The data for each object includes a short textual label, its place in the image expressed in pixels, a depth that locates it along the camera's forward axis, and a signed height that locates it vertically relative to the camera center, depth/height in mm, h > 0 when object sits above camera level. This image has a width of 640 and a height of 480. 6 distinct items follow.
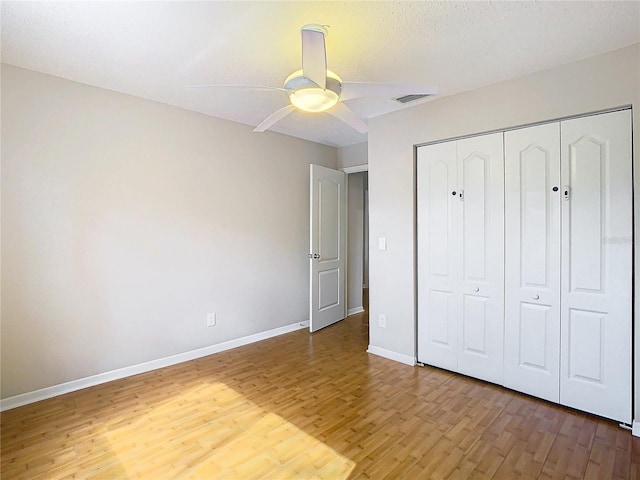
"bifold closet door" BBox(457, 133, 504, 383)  2834 -129
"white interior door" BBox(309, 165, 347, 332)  4348 -70
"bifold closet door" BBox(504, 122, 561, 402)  2551 -155
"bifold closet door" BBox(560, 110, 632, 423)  2260 -164
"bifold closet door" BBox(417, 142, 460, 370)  3107 -146
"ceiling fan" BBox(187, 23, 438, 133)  1662 +830
